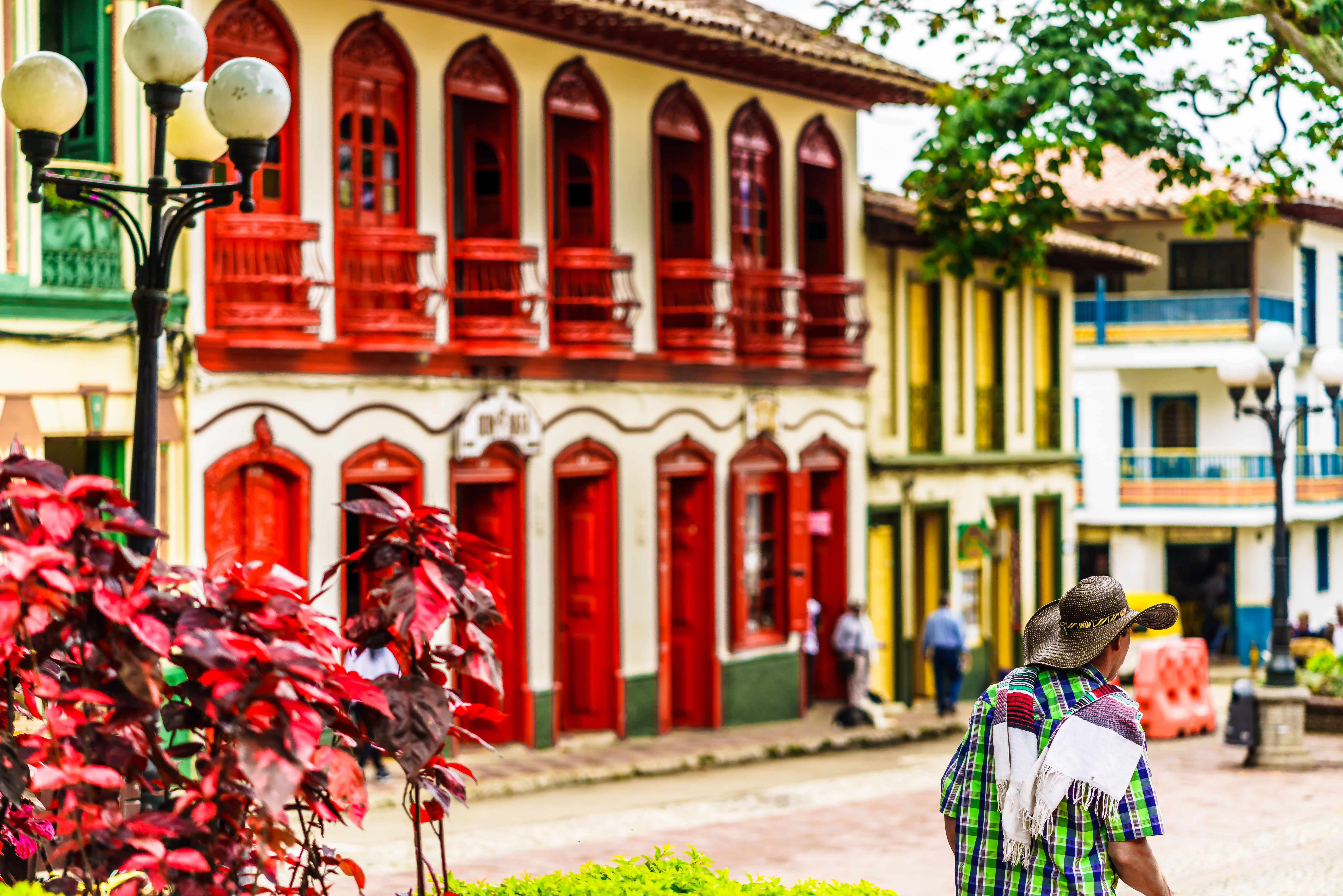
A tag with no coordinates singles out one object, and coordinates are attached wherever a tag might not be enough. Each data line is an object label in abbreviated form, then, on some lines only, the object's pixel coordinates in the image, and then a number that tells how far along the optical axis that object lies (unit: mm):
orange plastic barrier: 21906
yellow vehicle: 28453
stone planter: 21578
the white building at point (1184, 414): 39000
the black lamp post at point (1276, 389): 17719
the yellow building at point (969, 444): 24203
